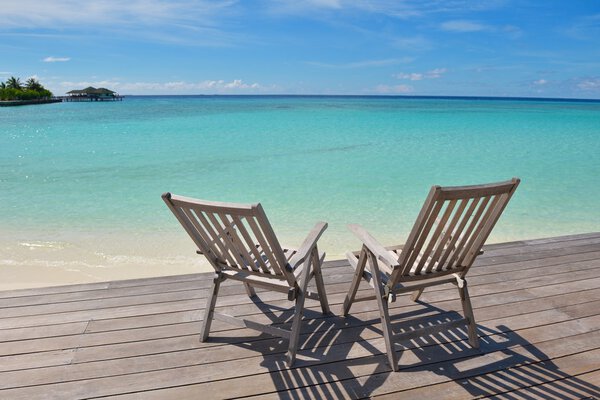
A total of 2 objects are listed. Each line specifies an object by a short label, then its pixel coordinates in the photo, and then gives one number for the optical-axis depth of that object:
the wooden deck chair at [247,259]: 2.08
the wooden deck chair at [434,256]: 2.05
